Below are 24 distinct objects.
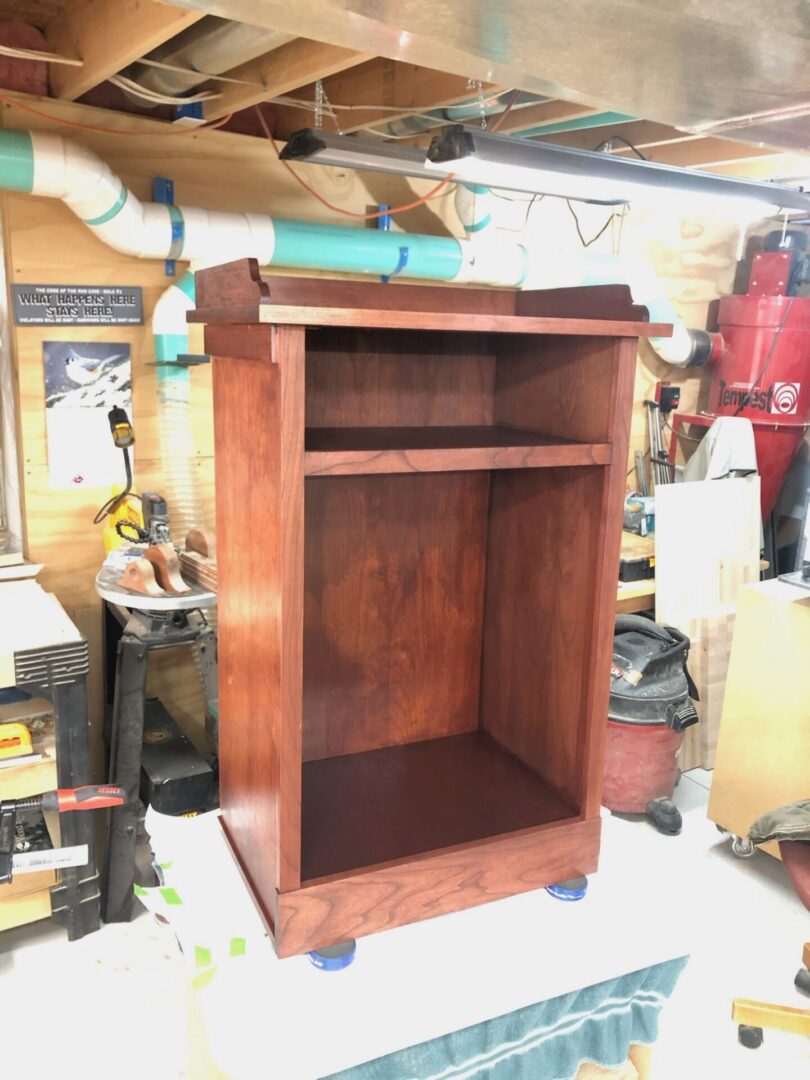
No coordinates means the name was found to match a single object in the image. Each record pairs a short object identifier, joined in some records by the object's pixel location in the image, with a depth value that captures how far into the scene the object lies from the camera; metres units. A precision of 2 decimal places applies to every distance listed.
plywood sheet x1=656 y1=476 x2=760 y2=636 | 3.22
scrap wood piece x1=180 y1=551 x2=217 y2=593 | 2.21
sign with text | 2.44
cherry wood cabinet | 0.94
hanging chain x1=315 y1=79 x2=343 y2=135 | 2.37
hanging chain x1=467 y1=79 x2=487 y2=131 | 2.15
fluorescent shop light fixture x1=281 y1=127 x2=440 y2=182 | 2.15
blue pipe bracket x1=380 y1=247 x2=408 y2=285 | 2.83
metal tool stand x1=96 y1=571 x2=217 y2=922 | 2.25
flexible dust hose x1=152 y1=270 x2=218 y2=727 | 2.53
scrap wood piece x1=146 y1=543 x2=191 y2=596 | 2.17
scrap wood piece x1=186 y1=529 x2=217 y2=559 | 2.37
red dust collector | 3.89
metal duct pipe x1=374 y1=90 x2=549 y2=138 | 2.41
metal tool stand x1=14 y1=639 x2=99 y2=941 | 2.03
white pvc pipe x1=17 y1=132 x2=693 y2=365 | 2.21
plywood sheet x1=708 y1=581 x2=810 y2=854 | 2.50
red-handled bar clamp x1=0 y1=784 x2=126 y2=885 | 1.84
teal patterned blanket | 0.99
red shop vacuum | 2.79
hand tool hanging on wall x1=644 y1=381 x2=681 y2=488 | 3.98
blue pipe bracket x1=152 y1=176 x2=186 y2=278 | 2.47
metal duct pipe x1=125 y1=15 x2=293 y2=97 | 1.88
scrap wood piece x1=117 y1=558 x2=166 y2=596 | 2.14
